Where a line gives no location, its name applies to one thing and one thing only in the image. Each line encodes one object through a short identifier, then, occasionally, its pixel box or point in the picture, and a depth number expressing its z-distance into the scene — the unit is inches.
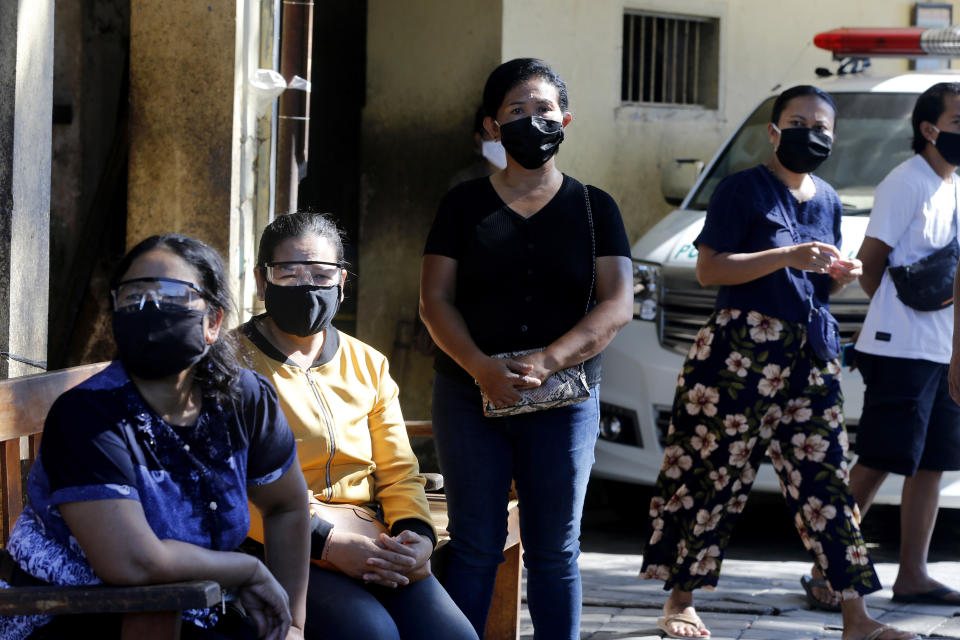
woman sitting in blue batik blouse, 197.3
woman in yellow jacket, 258.2
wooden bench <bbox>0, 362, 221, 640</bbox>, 186.4
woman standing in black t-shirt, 299.6
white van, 508.7
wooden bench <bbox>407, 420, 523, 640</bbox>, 339.3
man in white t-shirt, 405.7
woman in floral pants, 368.8
